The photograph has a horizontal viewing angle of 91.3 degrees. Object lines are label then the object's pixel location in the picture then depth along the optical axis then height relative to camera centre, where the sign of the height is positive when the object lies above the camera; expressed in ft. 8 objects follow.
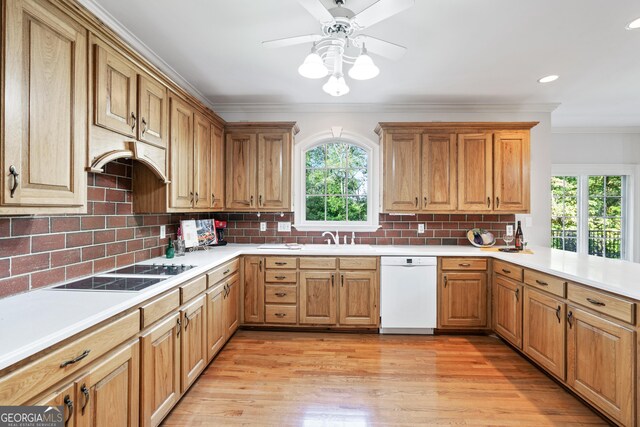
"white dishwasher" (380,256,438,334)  10.79 -2.66
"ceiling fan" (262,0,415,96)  5.15 +3.42
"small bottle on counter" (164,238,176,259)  9.21 -1.10
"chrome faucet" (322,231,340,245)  12.15 -0.84
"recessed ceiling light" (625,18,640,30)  7.19 +4.50
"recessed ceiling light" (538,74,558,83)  10.08 +4.53
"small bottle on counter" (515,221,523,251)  11.04 -0.87
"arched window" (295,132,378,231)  13.25 +1.35
